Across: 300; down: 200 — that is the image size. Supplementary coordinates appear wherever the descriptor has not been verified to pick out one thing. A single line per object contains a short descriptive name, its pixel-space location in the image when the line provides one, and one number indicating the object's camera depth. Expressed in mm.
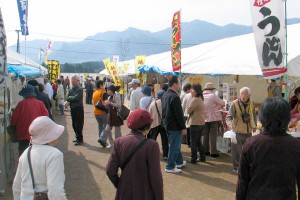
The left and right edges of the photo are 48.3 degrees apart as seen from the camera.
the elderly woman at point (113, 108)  7820
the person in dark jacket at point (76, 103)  8508
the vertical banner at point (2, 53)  4129
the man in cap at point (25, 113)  5316
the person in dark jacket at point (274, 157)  2451
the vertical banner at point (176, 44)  9328
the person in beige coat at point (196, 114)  6824
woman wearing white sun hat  2568
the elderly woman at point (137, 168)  2906
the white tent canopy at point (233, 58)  6990
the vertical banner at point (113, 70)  17095
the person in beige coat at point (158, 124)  7082
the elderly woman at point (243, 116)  6000
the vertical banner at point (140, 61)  17141
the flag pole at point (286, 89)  5108
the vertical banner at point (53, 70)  20938
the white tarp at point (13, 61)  7707
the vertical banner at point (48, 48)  25562
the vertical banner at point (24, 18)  10779
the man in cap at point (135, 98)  8711
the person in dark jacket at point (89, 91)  21016
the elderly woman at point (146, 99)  7586
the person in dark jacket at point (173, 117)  6129
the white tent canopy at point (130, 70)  21559
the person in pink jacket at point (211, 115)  7453
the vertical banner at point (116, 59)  19403
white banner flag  4941
